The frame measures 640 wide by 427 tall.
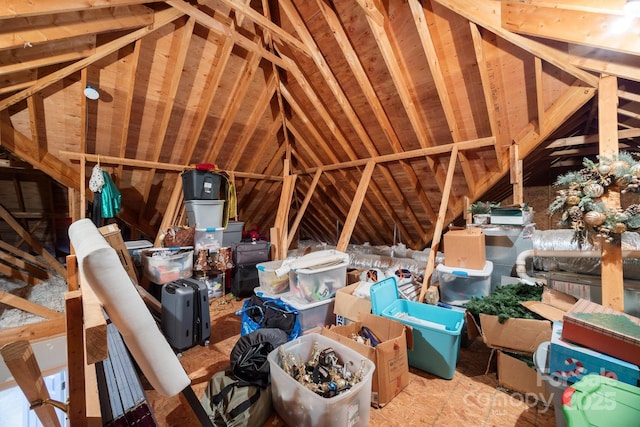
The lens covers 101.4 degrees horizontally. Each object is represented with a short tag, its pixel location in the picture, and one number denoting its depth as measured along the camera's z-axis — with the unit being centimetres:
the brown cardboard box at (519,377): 180
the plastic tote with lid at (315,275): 261
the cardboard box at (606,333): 124
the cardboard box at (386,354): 175
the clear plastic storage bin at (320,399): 138
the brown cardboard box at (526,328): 180
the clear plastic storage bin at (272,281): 280
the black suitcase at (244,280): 378
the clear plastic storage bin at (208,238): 360
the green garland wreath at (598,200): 174
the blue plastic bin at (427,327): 199
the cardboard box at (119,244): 281
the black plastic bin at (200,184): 353
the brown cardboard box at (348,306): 238
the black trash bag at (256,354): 178
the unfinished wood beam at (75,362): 87
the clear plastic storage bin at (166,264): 308
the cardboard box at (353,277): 355
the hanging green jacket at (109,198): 354
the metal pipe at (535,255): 233
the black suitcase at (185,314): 236
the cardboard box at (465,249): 255
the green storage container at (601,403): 93
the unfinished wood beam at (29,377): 83
